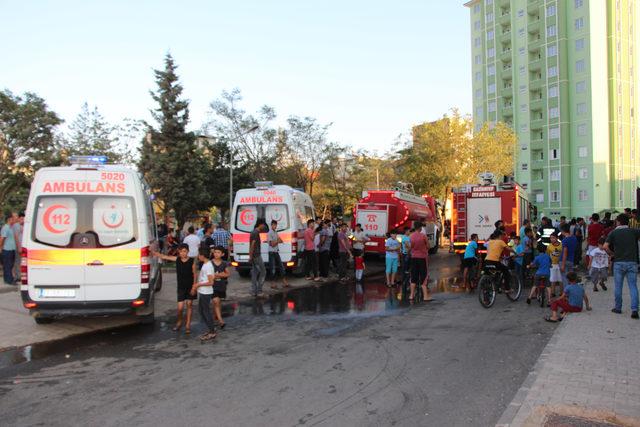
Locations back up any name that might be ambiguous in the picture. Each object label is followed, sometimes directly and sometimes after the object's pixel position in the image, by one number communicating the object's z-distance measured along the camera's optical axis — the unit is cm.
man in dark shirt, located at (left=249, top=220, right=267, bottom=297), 1204
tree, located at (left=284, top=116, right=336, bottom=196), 3594
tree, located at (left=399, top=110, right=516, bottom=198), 3597
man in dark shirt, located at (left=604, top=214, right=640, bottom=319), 871
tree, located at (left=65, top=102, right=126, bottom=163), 3128
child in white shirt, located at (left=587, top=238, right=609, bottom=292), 1127
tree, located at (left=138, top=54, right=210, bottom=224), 3706
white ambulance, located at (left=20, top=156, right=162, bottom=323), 811
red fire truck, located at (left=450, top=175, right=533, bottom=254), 1736
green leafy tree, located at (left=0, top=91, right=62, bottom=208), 2823
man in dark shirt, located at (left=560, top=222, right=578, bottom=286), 1044
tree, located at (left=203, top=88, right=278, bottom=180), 3584
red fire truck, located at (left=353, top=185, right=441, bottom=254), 2167
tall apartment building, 6147
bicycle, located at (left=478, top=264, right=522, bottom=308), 1041
